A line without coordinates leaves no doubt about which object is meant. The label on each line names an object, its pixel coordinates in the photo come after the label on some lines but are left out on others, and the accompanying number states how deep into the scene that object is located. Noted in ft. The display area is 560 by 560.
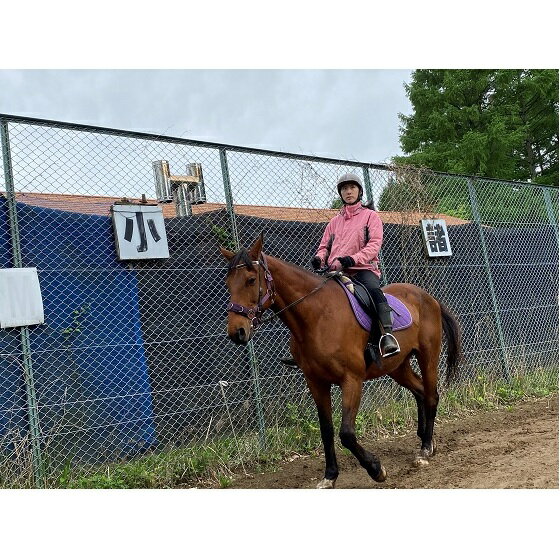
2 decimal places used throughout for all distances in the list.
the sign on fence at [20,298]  16.69
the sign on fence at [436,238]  28.81
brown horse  15.90
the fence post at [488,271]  30.25
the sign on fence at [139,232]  19.42
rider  18.24
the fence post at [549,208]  35.83
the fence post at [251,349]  20.94
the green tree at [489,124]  77.05
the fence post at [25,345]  16.61
